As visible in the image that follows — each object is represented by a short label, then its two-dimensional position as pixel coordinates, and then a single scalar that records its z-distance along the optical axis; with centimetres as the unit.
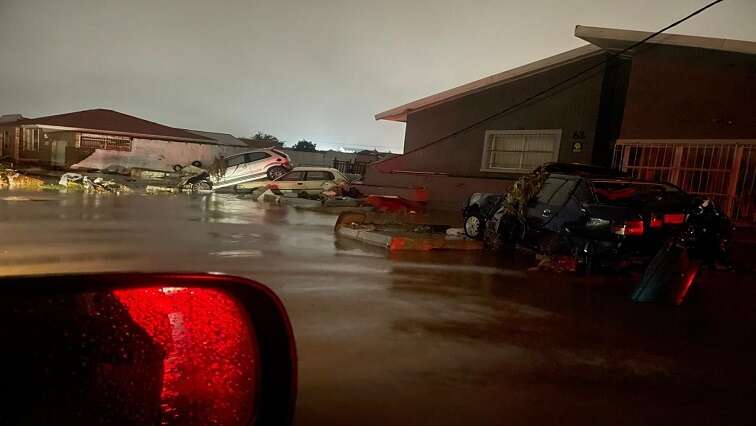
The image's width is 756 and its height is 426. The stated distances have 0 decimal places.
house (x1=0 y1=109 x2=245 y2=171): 3014
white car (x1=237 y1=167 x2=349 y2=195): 1927
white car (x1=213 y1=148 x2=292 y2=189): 2098
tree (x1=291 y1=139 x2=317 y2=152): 7378
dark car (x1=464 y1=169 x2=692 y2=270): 739
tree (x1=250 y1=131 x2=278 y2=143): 8178
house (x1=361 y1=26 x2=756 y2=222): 1095
